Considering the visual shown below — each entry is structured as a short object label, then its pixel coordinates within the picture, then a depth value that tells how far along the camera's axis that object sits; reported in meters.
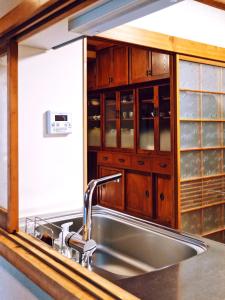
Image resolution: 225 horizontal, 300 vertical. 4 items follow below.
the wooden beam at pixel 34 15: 1.01
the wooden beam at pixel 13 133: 1.37
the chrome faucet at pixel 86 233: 1.36
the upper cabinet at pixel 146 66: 3.67
